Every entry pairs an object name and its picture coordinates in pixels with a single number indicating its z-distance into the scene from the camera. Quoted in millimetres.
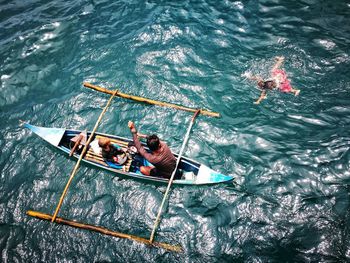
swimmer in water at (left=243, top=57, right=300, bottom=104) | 12422
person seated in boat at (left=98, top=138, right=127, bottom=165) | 11073
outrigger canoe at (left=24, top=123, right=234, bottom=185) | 10547
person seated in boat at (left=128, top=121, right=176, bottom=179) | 9163
